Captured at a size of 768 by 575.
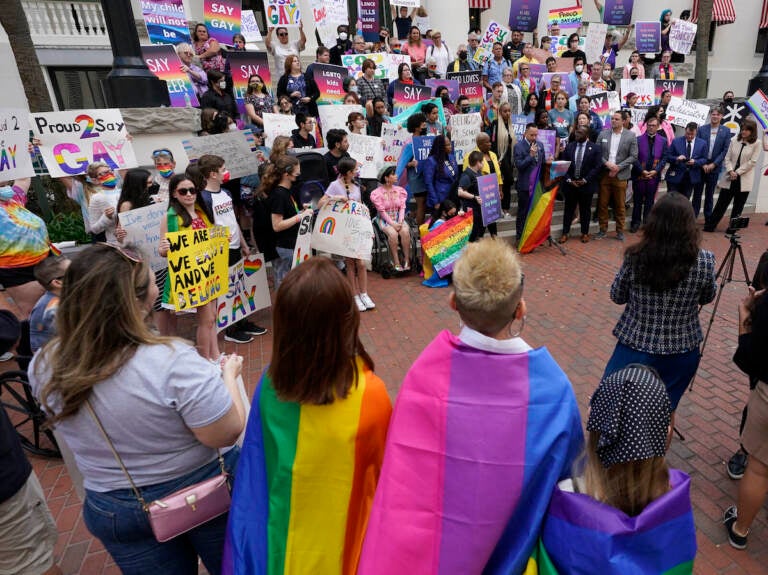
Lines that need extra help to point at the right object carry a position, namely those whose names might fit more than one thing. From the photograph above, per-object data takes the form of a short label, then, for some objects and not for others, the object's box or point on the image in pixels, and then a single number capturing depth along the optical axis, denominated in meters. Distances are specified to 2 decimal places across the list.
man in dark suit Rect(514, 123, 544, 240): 8.14
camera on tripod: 4.43
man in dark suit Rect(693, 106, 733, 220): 9.09
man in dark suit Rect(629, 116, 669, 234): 9.05
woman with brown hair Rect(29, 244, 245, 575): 1.57
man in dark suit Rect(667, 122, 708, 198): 9.15
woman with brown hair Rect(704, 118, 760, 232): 8.75
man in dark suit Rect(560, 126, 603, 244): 8.39
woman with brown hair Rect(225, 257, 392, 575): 1.67
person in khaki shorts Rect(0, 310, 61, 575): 1.99
